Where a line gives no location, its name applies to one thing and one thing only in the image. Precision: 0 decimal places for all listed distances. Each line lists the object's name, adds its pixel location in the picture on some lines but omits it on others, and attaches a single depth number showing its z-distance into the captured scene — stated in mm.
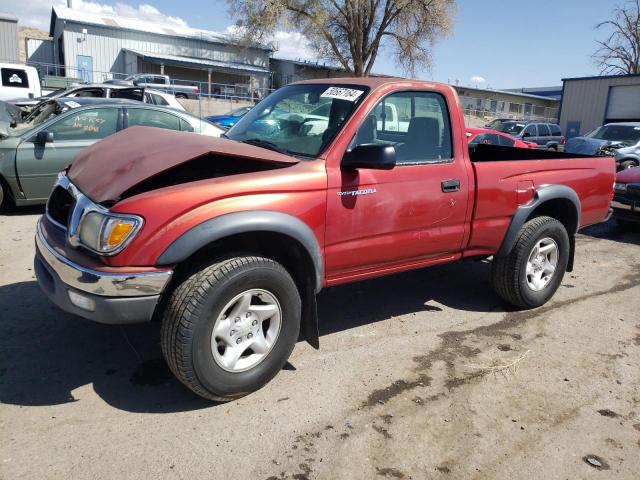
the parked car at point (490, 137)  14547
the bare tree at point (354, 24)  33000
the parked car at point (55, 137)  7004
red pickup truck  2770
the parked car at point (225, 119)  17156
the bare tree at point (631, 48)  45531
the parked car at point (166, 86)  27011
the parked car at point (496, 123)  22344
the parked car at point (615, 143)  14461
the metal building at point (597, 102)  28359
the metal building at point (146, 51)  39938
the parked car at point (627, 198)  7883
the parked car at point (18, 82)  17359
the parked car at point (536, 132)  20953
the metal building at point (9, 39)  35094
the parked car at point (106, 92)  12594
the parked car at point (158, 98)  12070
